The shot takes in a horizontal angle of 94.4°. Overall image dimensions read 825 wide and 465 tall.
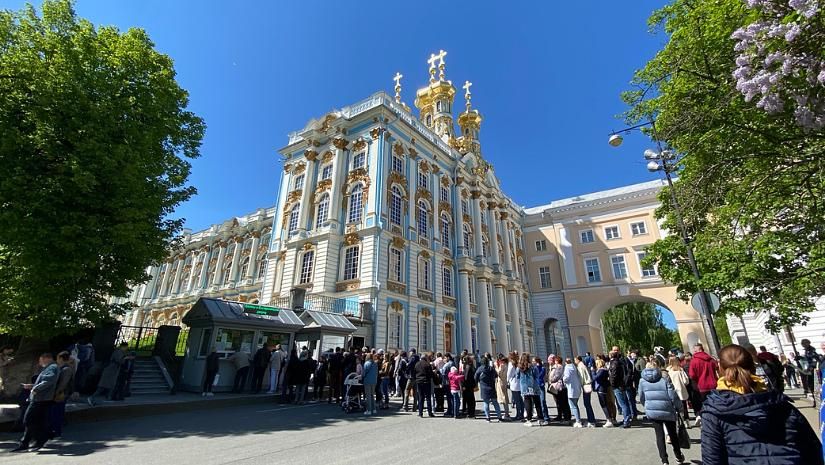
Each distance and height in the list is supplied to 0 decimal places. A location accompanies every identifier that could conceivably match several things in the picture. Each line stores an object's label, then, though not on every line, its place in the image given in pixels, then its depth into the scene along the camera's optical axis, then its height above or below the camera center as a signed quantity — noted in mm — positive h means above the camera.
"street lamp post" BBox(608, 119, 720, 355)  9750 +5654
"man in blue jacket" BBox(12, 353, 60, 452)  6703 -772
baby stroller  11617 -740
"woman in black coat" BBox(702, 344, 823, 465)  2412 -334
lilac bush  5332 +4347
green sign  14973 +2168
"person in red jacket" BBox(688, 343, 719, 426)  7582 -14
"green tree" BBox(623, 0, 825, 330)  8164 +4510
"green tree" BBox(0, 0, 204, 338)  9617 +4993
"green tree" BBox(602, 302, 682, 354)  41062 +4379
